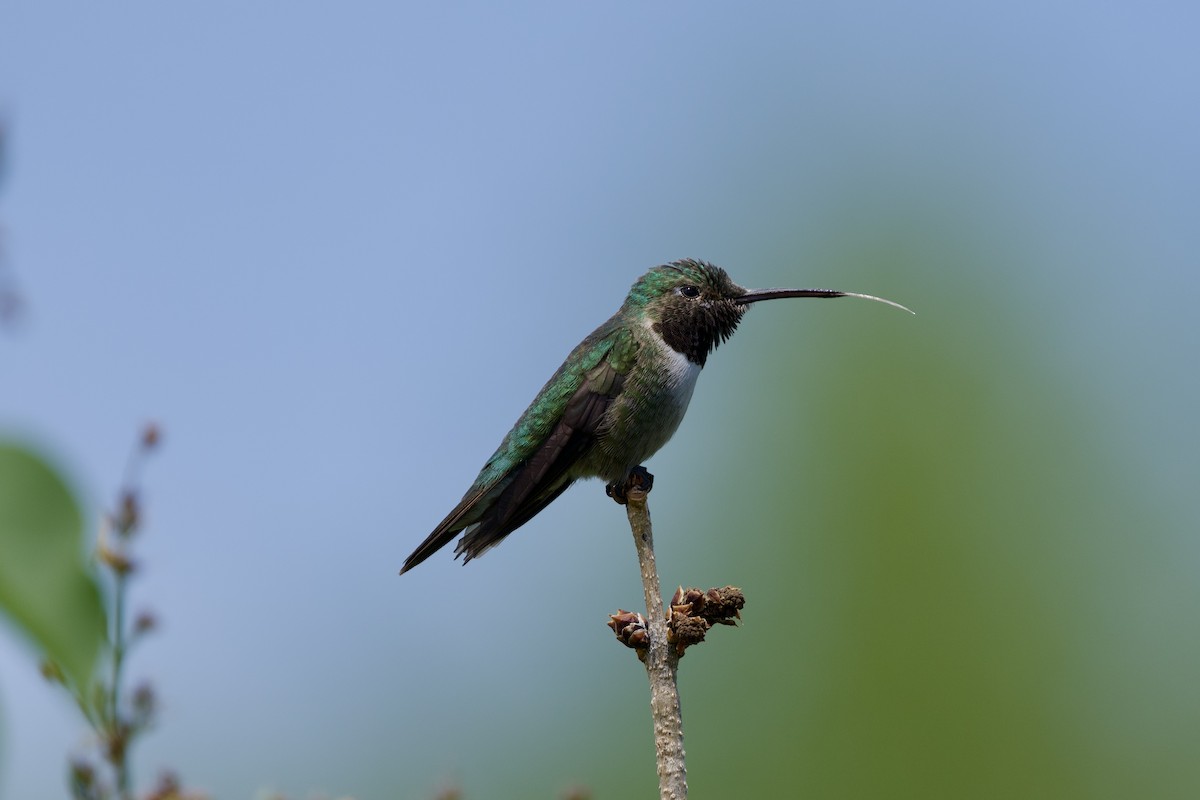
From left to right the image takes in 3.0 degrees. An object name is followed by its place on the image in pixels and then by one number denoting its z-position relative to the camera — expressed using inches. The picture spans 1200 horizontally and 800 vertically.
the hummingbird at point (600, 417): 150.7
